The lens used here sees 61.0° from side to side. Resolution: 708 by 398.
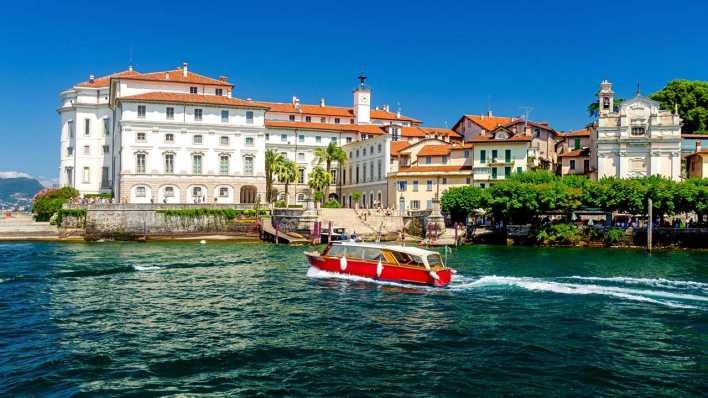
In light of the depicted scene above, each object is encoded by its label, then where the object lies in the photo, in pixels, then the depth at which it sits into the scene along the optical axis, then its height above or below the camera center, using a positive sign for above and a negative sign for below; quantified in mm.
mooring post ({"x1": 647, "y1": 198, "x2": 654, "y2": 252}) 61075 -1552
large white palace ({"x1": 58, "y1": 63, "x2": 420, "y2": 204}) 74938 +9066
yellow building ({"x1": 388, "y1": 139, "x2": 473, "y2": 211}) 81750 +4750
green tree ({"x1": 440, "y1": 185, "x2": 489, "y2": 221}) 70375 +1192
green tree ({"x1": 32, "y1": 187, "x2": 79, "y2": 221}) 74188 +697
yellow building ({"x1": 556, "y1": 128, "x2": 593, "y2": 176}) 85938 +8735
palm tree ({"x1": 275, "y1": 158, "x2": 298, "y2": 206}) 83412 +5292
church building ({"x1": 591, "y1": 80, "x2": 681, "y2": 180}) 76812 +9304
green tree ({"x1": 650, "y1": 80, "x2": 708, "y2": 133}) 87750 +16780
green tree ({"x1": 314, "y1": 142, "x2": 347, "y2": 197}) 89938 +8329
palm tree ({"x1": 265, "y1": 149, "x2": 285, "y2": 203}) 85062 +6121
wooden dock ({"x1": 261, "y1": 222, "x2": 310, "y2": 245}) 65375 -3085
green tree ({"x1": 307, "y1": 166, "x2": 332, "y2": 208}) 85500 +4342
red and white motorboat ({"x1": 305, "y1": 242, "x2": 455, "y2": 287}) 32219 -3008
